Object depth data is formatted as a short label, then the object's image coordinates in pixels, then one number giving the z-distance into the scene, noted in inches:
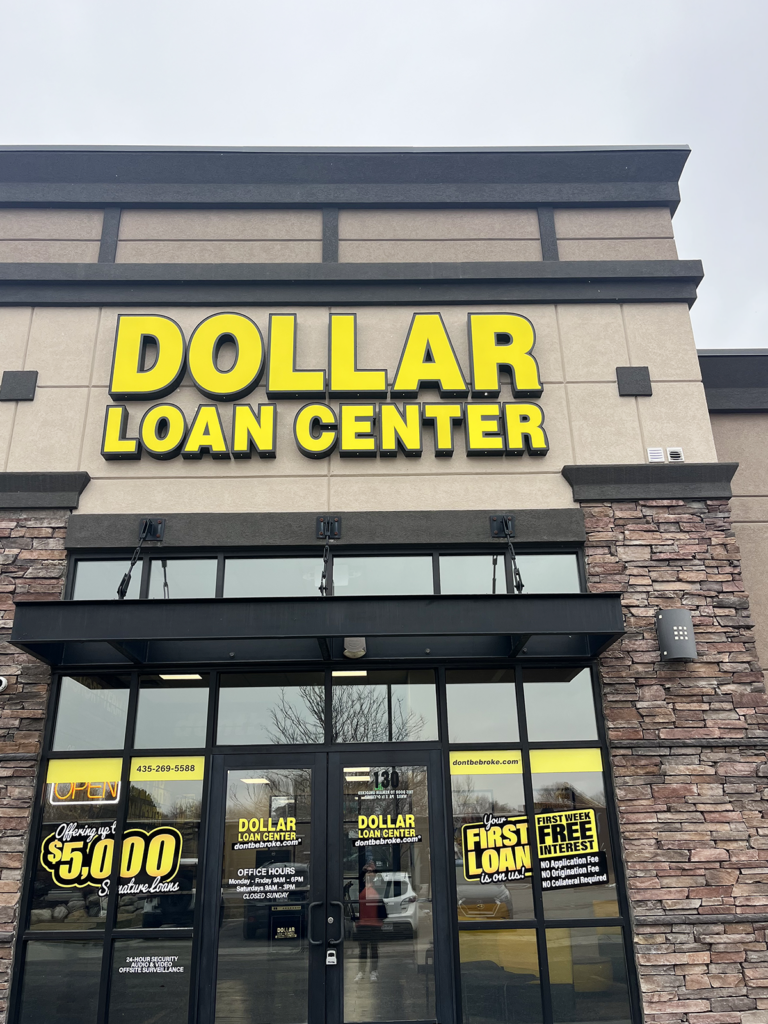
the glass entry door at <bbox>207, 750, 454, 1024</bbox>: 256.5
